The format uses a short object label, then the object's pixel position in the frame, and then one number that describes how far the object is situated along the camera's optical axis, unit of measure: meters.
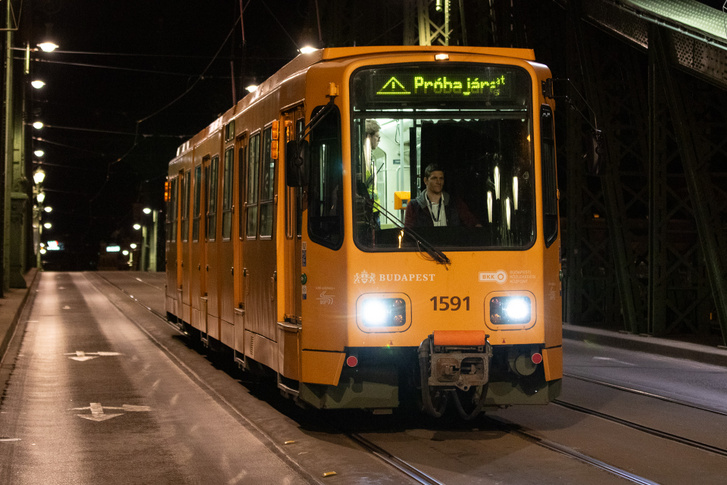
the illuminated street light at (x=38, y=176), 65.94
